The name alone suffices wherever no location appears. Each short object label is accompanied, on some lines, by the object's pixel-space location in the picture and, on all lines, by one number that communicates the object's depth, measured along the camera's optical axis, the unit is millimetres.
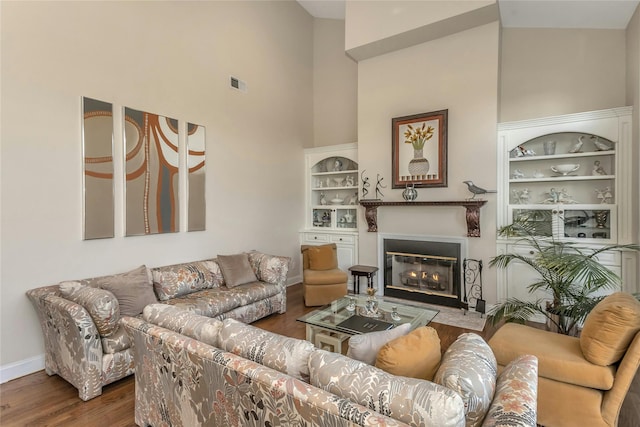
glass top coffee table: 2705
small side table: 4637
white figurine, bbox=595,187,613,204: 3706
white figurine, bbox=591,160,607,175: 3768
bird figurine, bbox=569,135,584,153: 3828
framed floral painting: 4473
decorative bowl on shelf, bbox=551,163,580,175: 3869
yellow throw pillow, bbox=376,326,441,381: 1315
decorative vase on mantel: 4613
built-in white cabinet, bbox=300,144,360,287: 5418
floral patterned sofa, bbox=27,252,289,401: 2354
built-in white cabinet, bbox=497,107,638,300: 3499
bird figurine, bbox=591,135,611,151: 3672
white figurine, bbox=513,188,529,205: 4137
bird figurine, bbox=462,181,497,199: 4090
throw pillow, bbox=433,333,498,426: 1146
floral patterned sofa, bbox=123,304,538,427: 1048
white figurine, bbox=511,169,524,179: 4159
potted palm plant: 2633
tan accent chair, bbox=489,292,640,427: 1744
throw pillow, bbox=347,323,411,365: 1488
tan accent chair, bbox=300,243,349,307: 4398
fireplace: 4441
